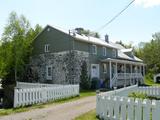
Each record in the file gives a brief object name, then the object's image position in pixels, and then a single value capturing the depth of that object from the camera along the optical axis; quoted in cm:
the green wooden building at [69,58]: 2944
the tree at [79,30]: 3307
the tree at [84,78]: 2945
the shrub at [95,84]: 3021
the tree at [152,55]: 5892
